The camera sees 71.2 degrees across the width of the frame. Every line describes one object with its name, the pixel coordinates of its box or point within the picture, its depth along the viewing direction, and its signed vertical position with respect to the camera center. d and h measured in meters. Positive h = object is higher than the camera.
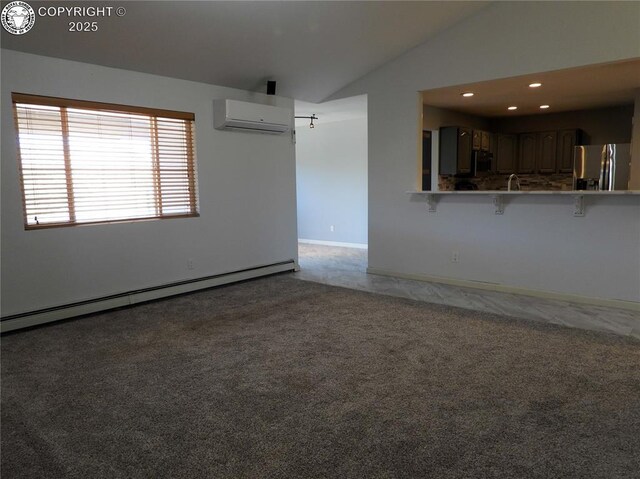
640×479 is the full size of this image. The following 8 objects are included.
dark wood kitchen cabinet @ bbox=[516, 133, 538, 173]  7.69 +0.57
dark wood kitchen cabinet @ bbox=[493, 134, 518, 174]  7.87 +0.64
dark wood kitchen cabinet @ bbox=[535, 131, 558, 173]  7.43 +0.55
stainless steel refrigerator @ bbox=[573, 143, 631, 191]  6.39 +0.26
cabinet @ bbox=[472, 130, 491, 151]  7.18 +0.75
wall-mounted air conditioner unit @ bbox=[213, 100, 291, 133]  4.93 +0.85
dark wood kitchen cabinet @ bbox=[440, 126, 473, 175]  6.80 +0.56
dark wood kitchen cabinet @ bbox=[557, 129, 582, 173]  7.17 +0.61
